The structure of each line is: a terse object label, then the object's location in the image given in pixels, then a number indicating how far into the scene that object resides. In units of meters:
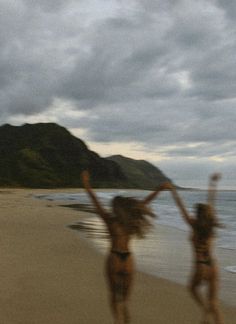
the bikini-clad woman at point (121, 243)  4.58
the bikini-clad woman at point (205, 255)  4.73
